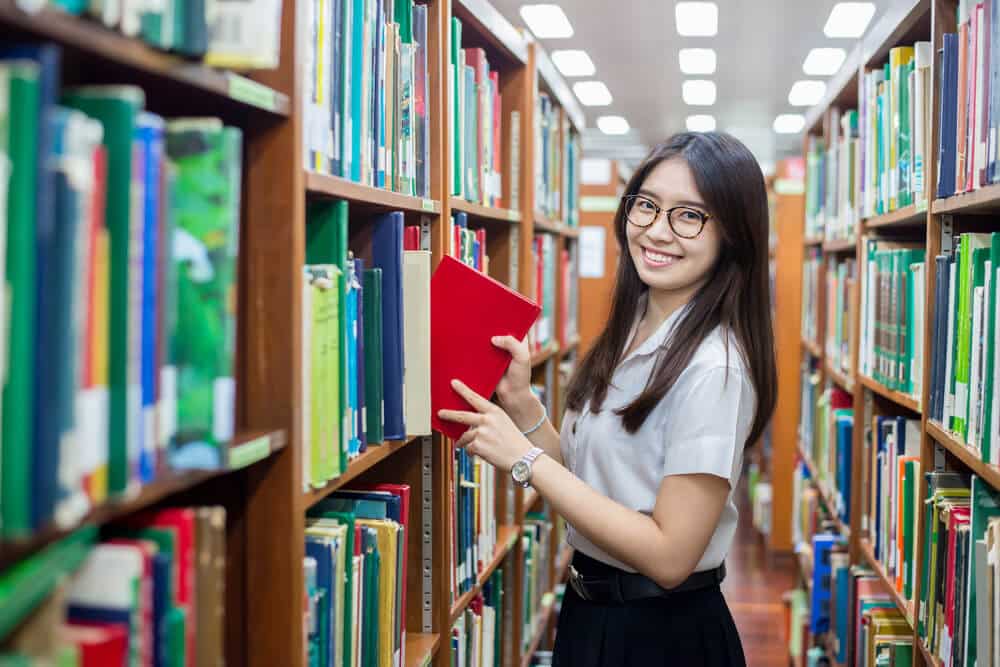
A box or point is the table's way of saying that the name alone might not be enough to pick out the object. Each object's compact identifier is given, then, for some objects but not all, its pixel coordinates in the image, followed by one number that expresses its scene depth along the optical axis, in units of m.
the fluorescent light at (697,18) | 4.79
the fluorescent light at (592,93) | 6.75
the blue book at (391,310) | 1.53
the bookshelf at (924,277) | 1.85
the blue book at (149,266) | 0.85
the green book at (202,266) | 0.93
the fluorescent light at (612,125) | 8.14
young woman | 1.52
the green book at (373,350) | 1.49
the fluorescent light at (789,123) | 7.86
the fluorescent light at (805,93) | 6.58
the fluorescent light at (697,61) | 5.74
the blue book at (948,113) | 1.82
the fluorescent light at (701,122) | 8.00
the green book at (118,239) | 0.80
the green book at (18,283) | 0.69
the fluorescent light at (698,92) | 6.63
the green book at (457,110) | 2.05
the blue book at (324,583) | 1.31
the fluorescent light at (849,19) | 4.74
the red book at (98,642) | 0.79
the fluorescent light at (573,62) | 5.84
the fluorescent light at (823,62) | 5.71
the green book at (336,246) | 1.31
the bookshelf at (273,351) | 0.89
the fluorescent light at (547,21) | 4.90
